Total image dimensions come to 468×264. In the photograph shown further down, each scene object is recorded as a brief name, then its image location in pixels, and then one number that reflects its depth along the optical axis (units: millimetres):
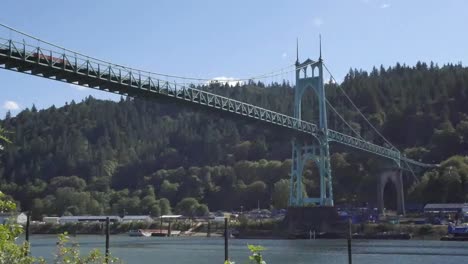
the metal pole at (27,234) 10477
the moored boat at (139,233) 114500
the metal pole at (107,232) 44638
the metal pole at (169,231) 114438
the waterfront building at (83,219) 138775
